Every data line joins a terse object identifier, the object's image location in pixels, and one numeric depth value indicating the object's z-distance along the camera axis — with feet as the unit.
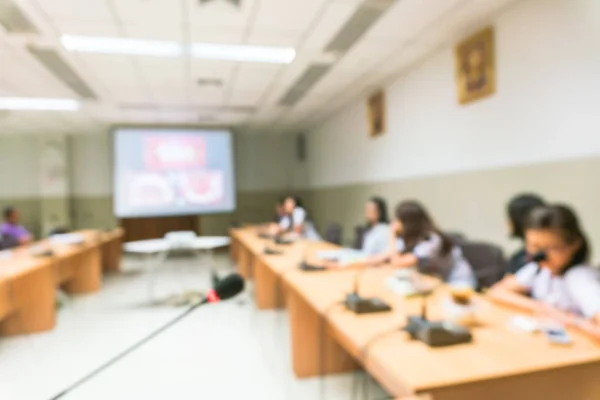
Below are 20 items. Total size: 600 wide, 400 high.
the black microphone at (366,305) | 5.61
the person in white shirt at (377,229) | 12.15
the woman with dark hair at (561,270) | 5.18
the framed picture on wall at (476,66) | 11.03
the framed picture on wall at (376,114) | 17.34
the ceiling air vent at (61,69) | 12.51
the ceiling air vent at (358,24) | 9.98
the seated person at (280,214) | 22.59
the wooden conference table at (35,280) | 10.41
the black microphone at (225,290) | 3.49
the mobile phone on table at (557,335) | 4.31
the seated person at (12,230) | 17.10
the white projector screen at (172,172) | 23.29
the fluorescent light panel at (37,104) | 18.01
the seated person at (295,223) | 18.06
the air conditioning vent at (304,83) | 14.98
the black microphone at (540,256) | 5.85
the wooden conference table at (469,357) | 3.69
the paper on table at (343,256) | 9.57
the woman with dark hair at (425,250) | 8.97
